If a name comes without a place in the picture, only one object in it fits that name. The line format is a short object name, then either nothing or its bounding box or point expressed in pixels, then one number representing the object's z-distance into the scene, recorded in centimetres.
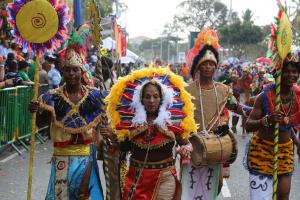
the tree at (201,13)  6825
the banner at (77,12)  1117
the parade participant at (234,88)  1300
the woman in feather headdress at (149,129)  473
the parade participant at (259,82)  1439
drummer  572
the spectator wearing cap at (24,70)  1138
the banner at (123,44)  2079
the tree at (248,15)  6205
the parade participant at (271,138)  525
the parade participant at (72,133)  508
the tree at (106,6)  3926
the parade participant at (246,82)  1623
